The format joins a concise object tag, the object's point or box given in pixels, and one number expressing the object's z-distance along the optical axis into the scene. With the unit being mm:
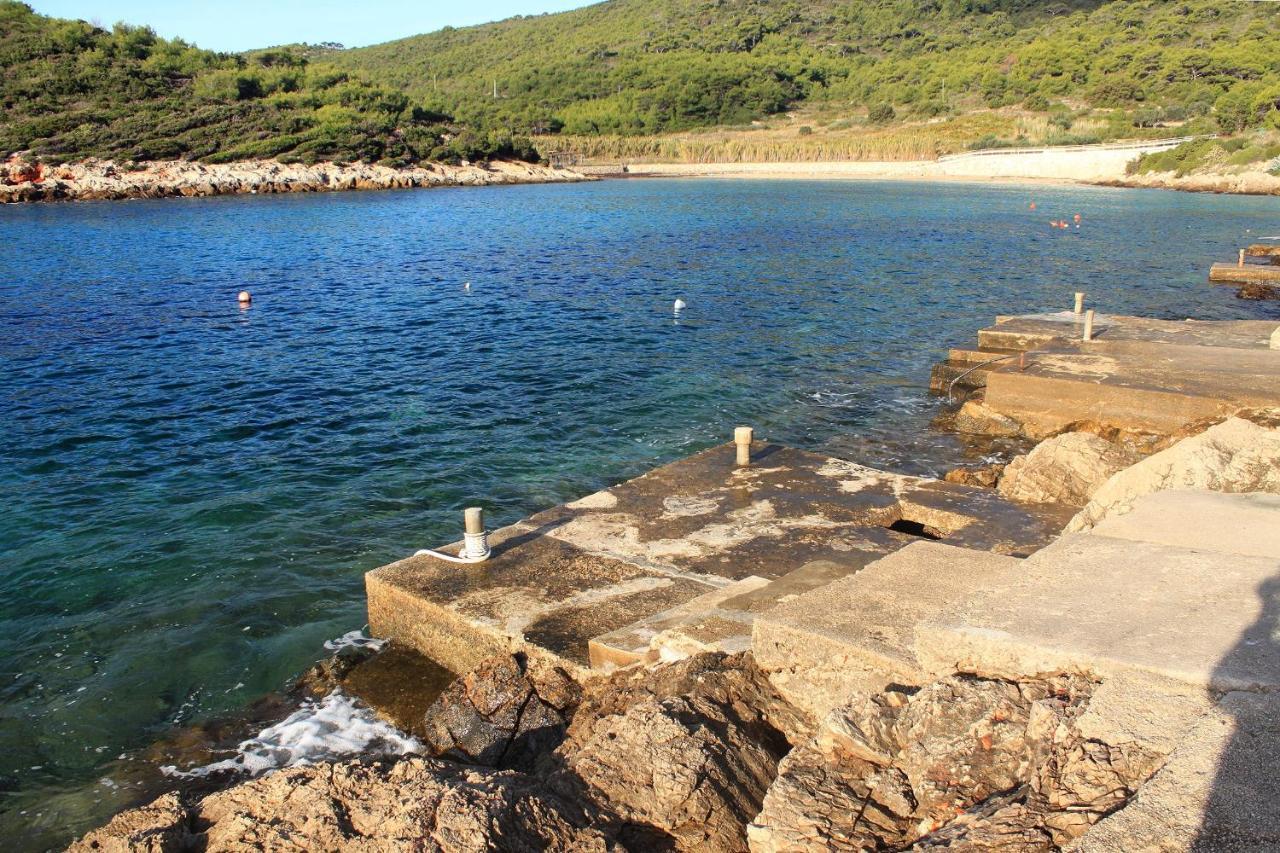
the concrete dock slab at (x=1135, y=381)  12484
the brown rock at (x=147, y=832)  4074
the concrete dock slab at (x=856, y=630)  4927
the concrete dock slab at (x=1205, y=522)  5445
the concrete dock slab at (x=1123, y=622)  3855
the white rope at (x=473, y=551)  8094
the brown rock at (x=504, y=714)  6230
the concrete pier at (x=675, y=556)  6785
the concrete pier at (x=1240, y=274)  27394
